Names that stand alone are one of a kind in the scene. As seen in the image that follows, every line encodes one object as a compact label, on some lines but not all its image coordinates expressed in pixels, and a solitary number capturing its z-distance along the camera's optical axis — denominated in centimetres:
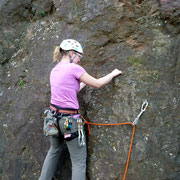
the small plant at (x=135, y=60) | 358
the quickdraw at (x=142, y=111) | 337
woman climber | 316
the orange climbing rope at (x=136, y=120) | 338
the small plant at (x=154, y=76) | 343
